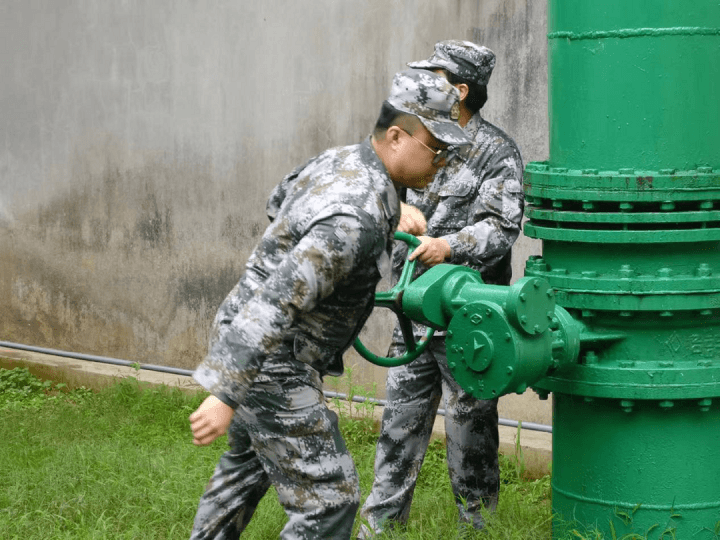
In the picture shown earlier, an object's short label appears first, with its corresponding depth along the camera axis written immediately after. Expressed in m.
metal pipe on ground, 5.59
